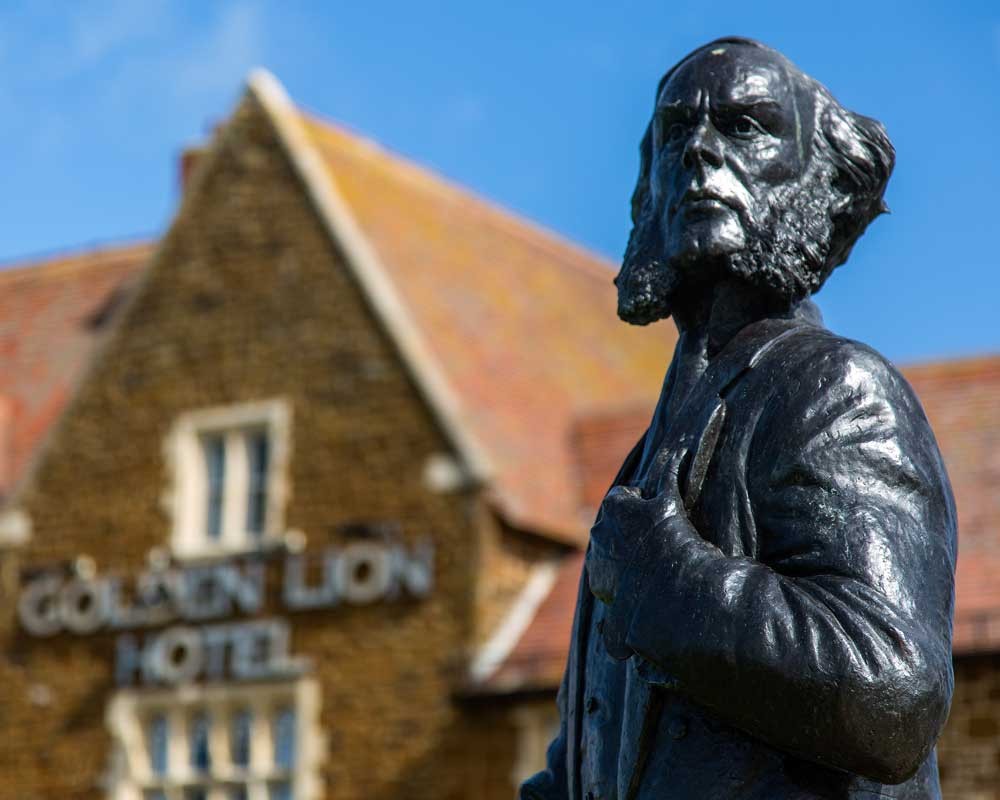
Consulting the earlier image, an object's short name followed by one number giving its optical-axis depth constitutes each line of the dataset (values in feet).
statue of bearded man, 14.40
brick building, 95.76
